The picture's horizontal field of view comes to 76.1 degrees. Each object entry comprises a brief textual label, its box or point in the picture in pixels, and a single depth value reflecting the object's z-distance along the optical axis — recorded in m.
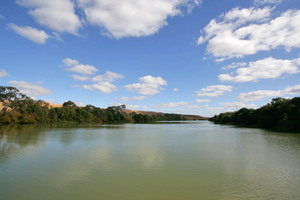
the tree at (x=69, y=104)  99.81
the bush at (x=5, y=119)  58.16
